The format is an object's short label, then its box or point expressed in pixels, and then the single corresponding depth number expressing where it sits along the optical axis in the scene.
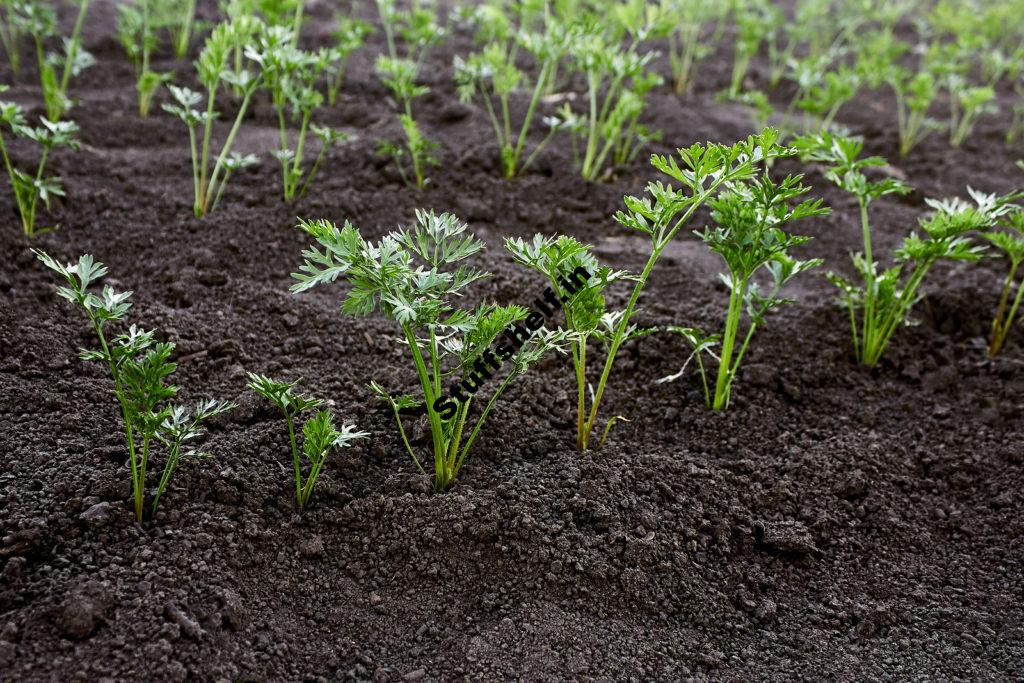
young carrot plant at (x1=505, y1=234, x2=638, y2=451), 2.06
